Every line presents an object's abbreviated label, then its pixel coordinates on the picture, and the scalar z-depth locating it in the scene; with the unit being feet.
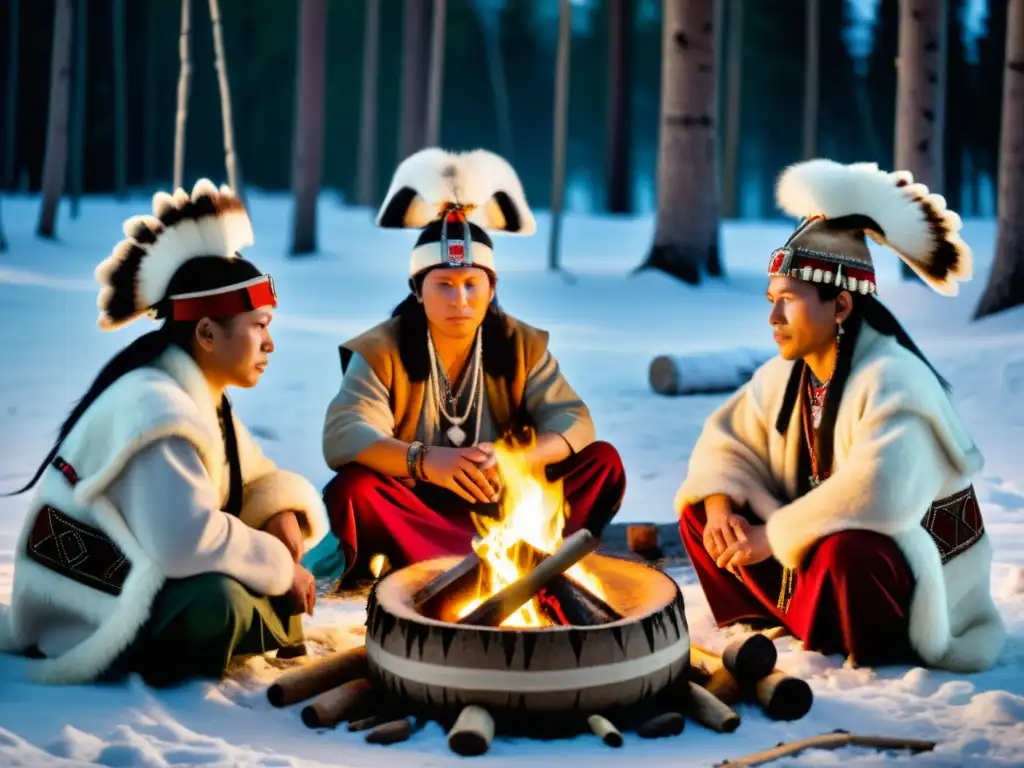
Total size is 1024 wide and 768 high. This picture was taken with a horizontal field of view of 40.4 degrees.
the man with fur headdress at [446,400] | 16.58
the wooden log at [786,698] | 12.76
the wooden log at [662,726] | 12.42
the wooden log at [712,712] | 12.57
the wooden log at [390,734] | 12.22
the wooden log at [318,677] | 12.98
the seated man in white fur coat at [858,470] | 13.83
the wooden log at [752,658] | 12.96
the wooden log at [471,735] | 11.73
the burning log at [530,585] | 12.57
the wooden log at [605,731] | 12.12
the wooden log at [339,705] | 12.60
